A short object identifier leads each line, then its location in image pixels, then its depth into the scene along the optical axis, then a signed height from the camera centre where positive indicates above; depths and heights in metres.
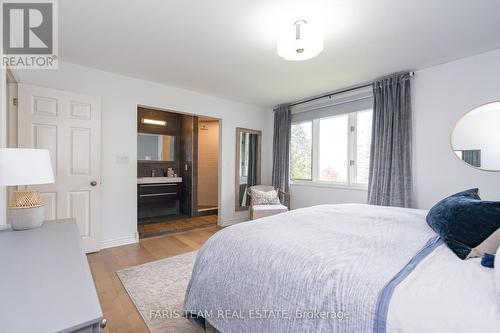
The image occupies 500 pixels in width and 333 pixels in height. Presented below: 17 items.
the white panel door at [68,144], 2.59 +0.19
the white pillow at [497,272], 0.76 -0.37
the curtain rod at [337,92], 3.41 +1.16
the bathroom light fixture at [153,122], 4.91 +0.87
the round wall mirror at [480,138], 2.48 +0.31
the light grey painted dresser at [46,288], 0.59 -0.41
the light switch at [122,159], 3.28 +0.03
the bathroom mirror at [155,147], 4.98 +0.33
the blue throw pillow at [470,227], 1.07 -0.31
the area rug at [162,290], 1.67 -1.15
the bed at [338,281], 0.78 -0.47
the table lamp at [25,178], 1.25 -0.10
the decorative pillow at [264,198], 4.11 -0.62
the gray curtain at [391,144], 2.97 +0.27
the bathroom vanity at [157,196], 4.77 -0.75
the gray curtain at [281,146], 4.50 +0.34
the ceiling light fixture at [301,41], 1.81 +0.97
